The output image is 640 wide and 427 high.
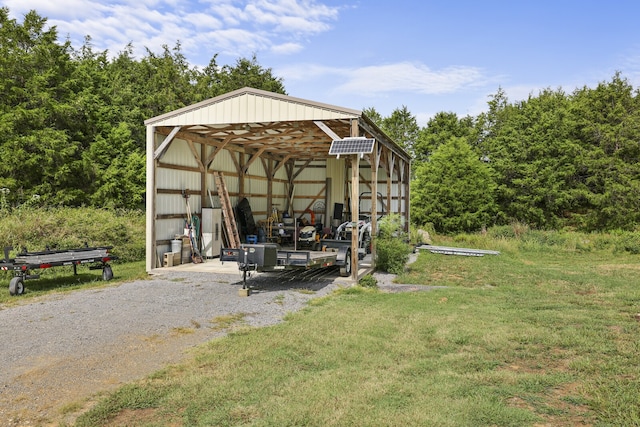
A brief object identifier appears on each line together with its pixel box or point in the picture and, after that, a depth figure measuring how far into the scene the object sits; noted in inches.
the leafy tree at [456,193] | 995.9
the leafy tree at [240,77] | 1225.4
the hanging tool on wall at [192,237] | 483.2
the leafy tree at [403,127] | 1381.6
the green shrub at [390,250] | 467.5
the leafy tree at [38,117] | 689.0
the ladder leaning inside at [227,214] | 533.6
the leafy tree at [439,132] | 1245.1
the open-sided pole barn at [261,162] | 408.5
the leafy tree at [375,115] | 1428.9
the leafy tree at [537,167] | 1007.6
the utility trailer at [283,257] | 327.0
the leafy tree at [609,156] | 949.8
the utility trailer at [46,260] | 325.7
